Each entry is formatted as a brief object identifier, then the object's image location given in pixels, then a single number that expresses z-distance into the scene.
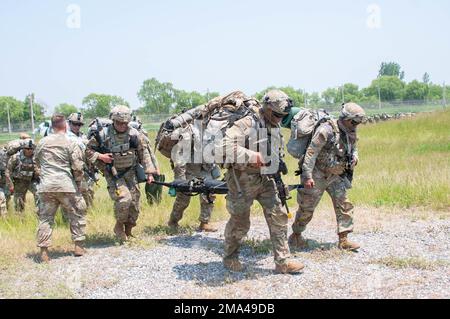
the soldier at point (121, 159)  6.81
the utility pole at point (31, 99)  22.12
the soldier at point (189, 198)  7.73
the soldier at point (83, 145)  7.35
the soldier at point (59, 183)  6.34
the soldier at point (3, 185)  9.25
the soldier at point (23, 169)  9.19
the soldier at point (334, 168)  6.10
